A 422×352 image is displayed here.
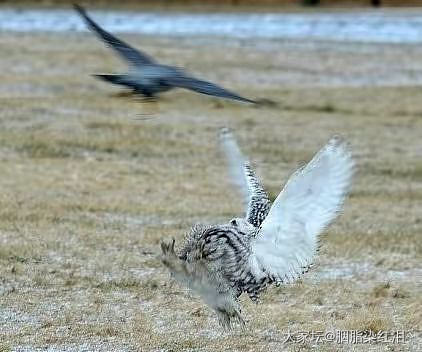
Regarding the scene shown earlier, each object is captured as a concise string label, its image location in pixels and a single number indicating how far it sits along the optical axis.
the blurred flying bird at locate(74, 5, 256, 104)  8.66
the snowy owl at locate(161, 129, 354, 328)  9.62
